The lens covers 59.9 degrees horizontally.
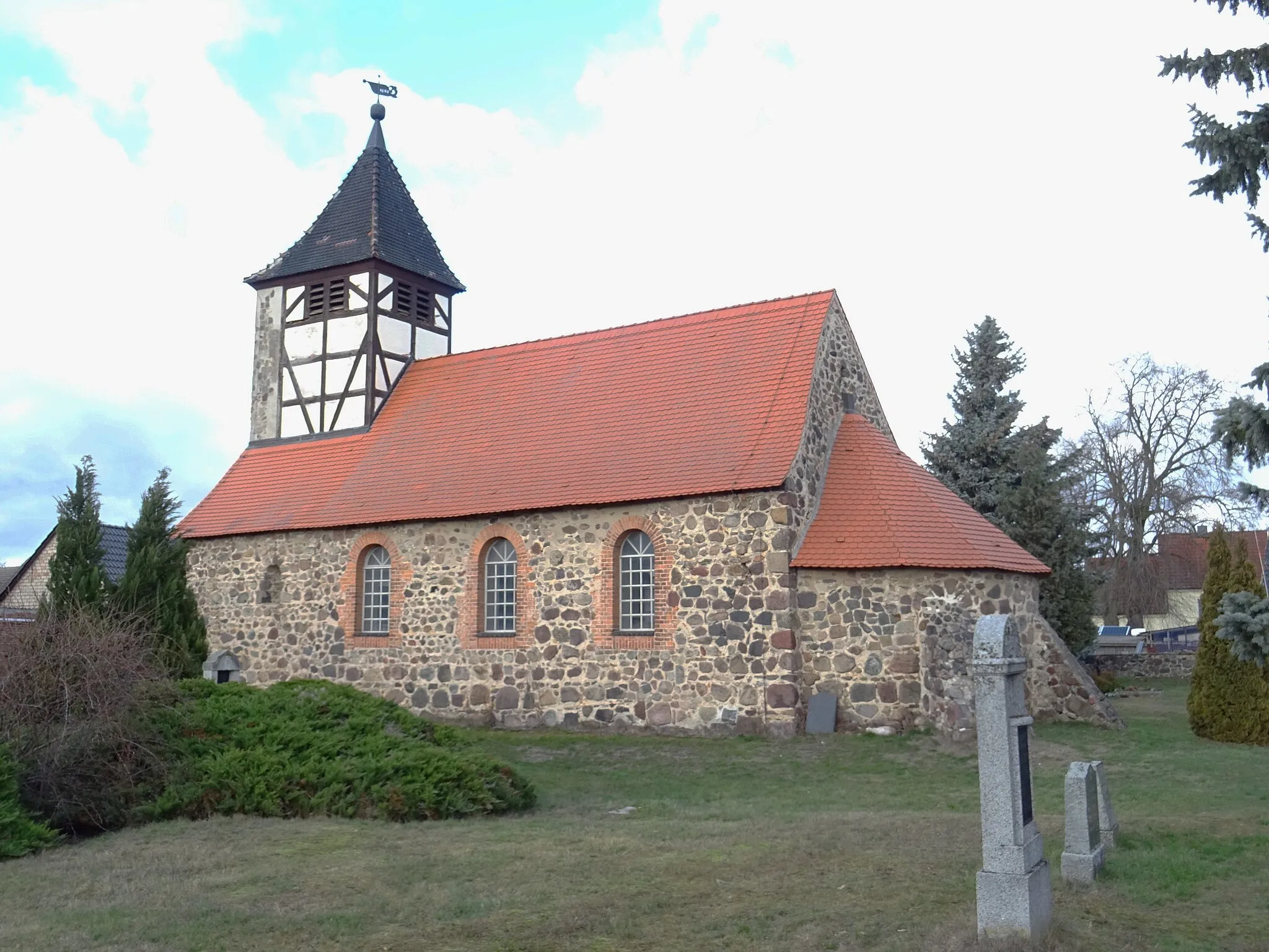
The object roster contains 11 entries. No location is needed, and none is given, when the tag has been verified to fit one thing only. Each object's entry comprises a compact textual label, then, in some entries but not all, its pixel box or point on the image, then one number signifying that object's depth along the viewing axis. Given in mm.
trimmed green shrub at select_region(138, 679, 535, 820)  9945
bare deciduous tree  35219
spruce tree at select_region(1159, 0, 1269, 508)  7391
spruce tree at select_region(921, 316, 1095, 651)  23438
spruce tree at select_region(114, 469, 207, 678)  15945
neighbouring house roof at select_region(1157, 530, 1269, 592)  37719
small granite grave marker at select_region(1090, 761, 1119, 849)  8188
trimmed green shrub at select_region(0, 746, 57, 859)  8727
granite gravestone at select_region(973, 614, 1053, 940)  6000
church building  15727
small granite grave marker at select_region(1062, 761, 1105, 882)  7301
